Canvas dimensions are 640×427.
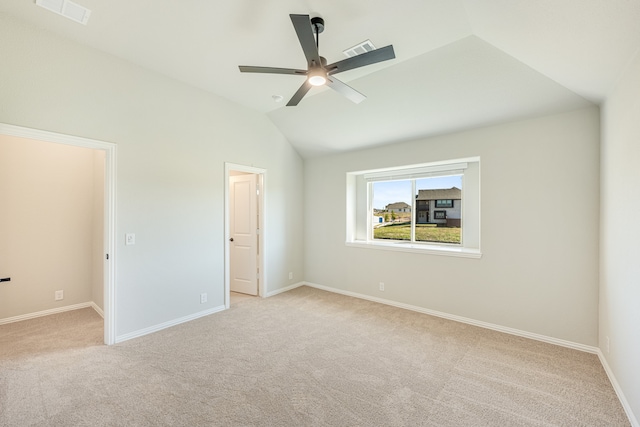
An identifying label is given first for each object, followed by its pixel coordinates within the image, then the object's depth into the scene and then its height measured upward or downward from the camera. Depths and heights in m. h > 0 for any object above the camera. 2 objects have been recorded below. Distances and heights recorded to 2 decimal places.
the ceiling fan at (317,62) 1.81 +1.14
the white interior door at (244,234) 4.70 -0.38
